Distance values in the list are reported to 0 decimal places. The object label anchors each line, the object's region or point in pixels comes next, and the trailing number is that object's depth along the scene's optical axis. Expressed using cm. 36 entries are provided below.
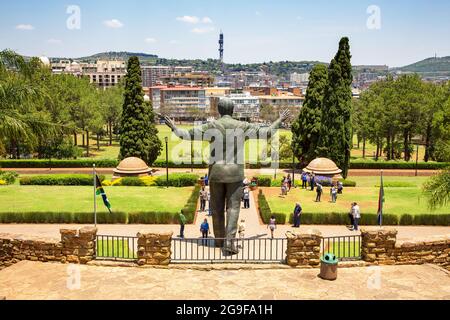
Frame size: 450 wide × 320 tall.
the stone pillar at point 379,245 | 1182
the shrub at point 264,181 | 3300
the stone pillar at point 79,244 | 1170
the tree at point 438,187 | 1788
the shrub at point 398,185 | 3297
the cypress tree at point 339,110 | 3562
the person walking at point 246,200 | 2573
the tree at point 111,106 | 6495
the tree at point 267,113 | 11012
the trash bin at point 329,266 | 1077
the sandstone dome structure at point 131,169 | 3397
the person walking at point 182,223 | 1884
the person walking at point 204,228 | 1812
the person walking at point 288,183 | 3029
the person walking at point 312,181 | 3068
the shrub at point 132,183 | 3236
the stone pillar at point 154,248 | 1152
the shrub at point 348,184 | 3241
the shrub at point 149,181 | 3250
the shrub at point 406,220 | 2230
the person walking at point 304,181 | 3184
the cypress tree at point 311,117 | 3981
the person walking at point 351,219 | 2110
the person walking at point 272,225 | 1897
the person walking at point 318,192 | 2702
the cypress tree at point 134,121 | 4044
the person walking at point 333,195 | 2681
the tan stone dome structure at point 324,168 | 3391
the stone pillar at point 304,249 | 1159
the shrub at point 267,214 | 2208
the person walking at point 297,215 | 2109
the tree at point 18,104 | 1294
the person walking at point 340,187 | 2962
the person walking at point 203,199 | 2537
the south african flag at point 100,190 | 2082
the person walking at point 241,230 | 1824
